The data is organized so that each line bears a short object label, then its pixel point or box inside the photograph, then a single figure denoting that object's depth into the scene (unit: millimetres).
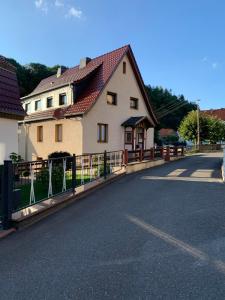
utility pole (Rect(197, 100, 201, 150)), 27139
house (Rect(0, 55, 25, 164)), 7643
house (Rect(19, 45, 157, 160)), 14433
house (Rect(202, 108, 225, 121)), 50949
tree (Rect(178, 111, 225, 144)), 28466
